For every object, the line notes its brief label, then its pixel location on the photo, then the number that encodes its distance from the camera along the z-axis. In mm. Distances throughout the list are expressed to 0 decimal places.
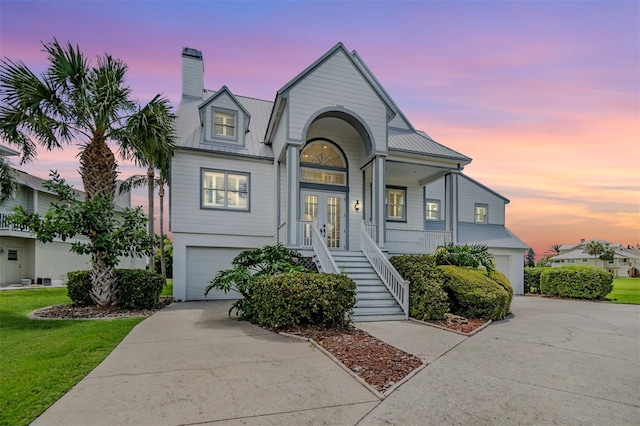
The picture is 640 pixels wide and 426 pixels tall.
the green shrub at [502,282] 10214
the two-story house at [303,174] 11445
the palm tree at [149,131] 9672
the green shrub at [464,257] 11367
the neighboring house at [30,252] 19719
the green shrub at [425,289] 8547
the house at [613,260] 52781
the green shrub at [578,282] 15750
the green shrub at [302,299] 6992
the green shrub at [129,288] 9789
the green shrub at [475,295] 8812
